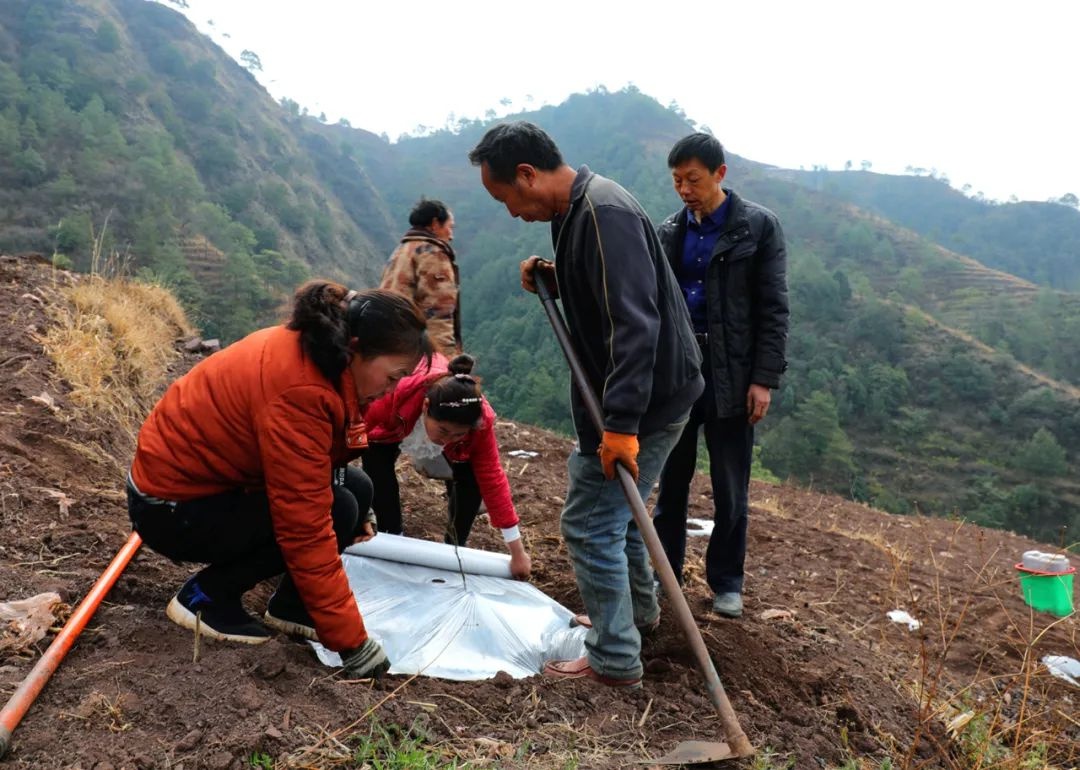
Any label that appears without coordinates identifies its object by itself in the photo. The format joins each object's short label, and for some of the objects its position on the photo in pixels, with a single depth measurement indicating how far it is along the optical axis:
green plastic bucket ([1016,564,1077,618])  4.15
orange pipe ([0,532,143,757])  1.52
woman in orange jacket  1.72
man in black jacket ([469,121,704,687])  1.81
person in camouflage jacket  3.56
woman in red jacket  2.39
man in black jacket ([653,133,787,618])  2.68
